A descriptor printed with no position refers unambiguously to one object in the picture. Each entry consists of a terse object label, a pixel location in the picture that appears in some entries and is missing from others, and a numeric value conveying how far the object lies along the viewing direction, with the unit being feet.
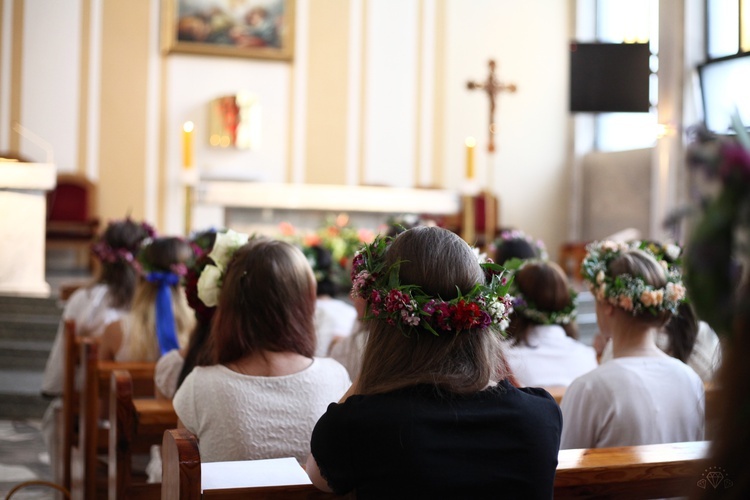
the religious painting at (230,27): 34.68
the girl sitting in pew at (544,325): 10.61
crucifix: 31.98
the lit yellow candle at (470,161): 24.49
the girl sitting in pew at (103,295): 13.74
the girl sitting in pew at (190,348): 8.87
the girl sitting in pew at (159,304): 11.73
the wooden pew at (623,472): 5.74
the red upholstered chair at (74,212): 32.27
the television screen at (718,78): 30.01
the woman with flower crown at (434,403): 4.85
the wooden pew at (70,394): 12.51
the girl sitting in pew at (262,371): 7.07
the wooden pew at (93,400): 10.45
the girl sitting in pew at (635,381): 7.64
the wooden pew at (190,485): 4.87
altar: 28.12
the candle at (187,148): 23.99
